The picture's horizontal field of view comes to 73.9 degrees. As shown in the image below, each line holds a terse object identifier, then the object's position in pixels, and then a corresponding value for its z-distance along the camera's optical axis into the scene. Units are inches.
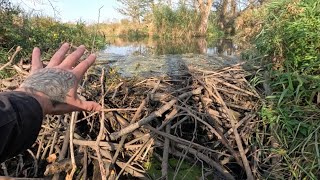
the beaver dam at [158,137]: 58.7
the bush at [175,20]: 492.8
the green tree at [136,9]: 650.7
